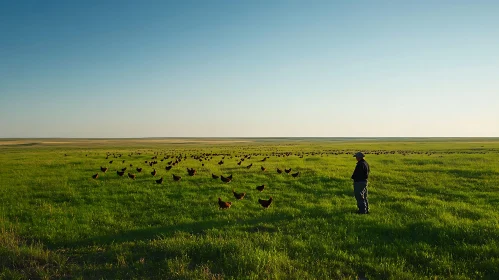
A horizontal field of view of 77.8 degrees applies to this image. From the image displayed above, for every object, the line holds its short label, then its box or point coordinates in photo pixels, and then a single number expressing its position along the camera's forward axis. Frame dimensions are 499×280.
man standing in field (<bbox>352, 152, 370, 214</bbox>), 12.54
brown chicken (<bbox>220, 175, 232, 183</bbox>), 20.61
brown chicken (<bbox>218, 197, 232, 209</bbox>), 13.28
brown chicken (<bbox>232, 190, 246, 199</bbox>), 15.19
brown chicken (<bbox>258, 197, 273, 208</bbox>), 13.54
